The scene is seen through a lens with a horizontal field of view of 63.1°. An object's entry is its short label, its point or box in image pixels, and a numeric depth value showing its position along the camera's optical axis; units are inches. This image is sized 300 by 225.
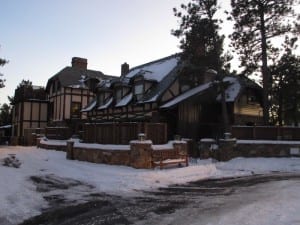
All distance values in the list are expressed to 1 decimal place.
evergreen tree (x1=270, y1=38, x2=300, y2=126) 719.2
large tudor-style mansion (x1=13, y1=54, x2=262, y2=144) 740.9
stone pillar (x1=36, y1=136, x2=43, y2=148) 881.2
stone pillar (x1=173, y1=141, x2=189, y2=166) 531.4
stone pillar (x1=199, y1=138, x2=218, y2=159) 625.2
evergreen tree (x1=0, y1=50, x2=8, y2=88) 657.8
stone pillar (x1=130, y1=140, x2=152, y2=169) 479.6
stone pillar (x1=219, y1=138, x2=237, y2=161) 608.7
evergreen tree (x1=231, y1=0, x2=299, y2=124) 697.1
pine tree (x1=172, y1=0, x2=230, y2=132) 690.2
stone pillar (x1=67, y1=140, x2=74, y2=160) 614.8
